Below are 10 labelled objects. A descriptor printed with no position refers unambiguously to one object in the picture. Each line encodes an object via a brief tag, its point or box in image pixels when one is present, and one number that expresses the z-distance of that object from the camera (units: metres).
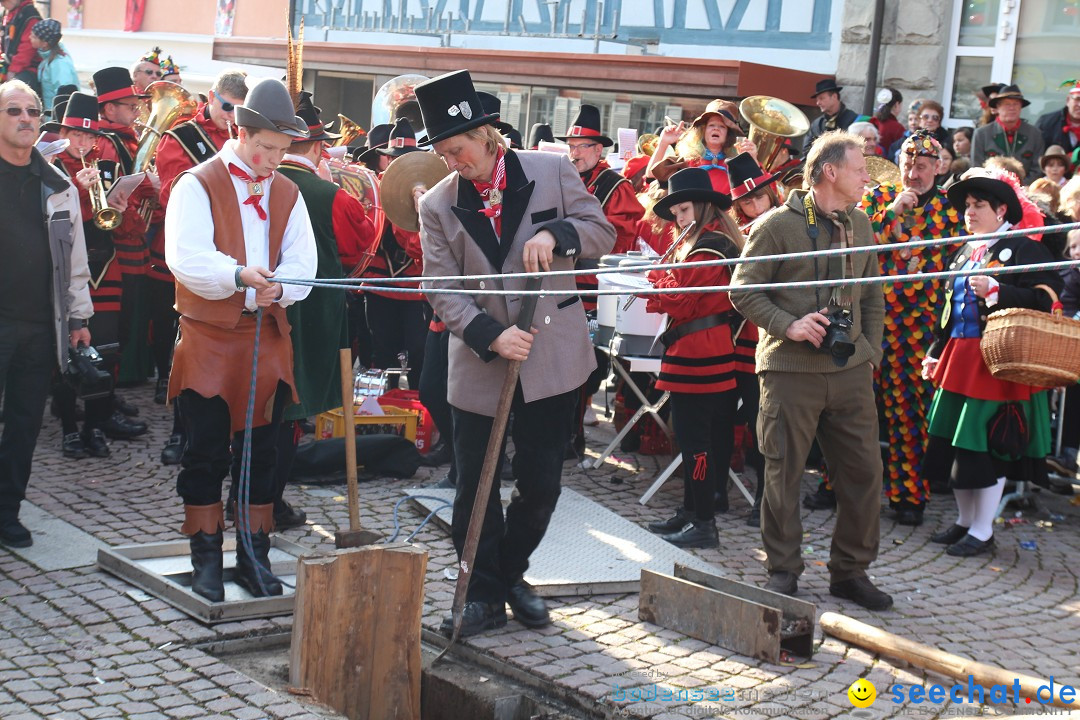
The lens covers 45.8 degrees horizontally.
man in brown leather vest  5.34
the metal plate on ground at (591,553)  6.12
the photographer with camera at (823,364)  5.86
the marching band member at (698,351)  6.88
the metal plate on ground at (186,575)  5.45
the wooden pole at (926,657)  4.86
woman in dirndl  6.91
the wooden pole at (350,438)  5.53
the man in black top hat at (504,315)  5.23
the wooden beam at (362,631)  4.86
